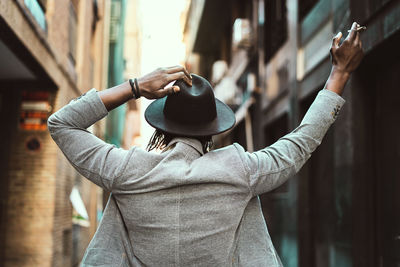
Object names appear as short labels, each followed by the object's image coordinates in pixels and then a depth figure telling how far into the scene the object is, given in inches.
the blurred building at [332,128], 216.1
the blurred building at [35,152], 318.9
